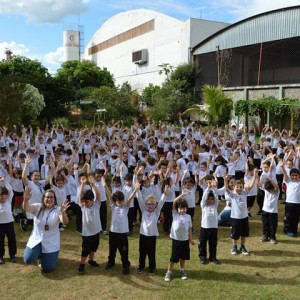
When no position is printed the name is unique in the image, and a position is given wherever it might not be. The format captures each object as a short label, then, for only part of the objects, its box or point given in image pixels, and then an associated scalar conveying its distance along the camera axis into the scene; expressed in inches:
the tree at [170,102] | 1024.9
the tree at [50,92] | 1053.8
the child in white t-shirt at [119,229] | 215.5
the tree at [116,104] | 1090.1
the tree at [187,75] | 1082.1
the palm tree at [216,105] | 844.6
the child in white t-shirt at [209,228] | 228.2
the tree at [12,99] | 719.7
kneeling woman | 209.2
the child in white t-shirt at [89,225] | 214.5
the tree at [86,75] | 1611.7
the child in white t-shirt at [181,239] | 206.8
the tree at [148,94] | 1235.9
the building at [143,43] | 1178.0
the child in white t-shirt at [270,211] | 259.9
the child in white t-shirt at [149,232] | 212.4
